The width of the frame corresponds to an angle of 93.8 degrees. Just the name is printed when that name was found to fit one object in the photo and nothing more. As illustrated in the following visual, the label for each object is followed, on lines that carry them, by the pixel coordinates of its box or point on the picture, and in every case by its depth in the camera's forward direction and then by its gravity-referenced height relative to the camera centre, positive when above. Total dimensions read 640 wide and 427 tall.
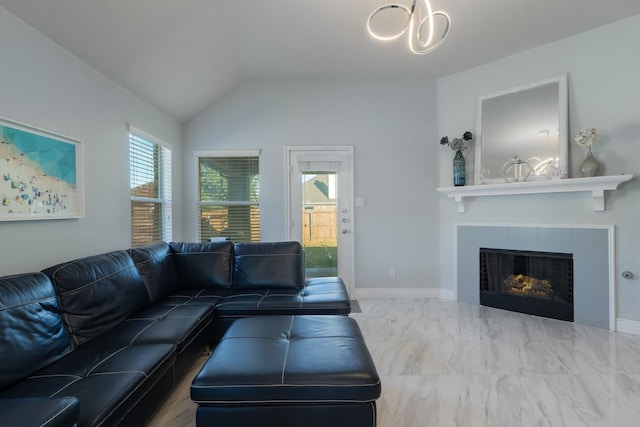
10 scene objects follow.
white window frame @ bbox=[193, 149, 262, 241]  3.87 +0.73
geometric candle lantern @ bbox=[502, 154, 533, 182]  3.15 +0.43
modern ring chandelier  1.78 +1.70
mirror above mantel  2.99 +0.81
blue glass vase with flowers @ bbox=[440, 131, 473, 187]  3.46 +0.58
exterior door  3.86 +0.07
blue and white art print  1.68 +0.25
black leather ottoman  1.31 -0.79
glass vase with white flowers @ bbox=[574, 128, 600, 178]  2.74 +0.53
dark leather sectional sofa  1.21 -0.68
